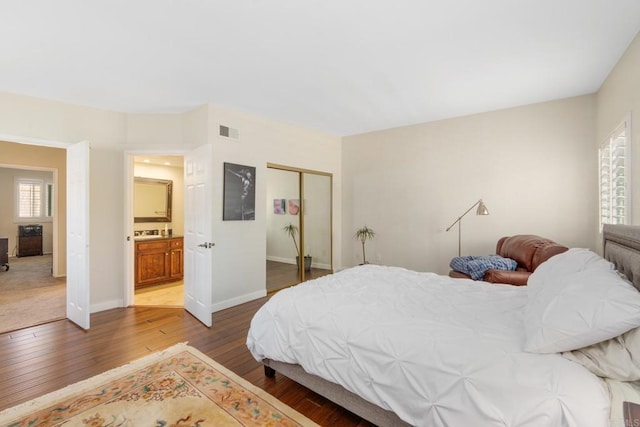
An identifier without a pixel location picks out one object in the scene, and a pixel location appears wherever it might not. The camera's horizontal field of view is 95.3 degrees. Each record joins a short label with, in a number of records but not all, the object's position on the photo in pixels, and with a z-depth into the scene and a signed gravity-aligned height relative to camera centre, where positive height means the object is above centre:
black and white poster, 3.84 +0.28
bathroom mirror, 5.47 +0.28
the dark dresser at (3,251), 5.89 -0.75
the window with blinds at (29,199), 7.77 +0.42
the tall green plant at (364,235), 5.24 -0.39
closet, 4.67 -0.20
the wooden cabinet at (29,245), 7.51 -0.82
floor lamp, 3.77 +0.04
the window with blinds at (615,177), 2.55 +0.36
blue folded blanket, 3.13 -0.56
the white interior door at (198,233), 3.26 -0.23
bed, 1.15 -0.65
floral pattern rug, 1.82 -1.28
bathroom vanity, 4.82 -0.81
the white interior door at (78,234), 3.27 -0.23
